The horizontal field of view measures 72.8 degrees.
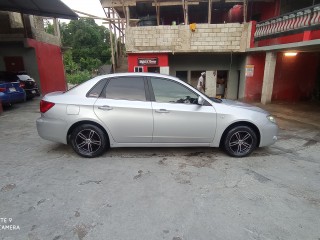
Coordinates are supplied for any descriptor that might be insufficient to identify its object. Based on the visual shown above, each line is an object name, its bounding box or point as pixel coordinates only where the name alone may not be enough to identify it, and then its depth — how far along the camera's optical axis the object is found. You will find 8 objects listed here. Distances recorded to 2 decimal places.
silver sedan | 3.98
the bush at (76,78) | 29.41
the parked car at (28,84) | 10.28
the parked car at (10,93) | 8.14
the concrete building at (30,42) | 9.81
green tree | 36.00
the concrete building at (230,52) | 10.95
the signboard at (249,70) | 11.51
